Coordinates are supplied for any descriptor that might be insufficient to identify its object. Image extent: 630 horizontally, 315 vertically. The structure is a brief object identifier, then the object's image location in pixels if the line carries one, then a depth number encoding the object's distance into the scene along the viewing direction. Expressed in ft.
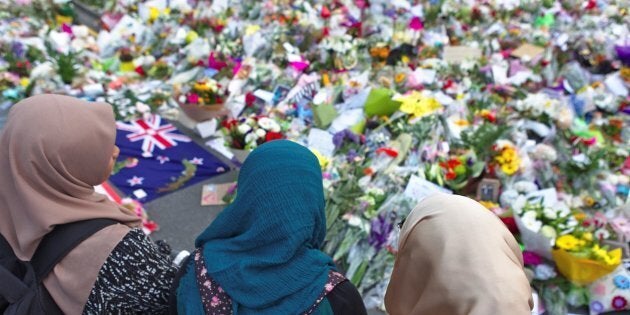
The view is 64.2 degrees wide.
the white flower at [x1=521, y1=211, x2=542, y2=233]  9.96
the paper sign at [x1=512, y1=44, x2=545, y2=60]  19.17
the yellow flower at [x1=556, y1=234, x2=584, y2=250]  9.56
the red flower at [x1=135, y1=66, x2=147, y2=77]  19.35
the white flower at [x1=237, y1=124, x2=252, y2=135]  12.86
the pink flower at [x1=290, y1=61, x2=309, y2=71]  18.44
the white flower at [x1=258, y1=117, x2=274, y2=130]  13.02
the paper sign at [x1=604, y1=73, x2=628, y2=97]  17.07
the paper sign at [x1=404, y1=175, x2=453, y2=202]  11.74
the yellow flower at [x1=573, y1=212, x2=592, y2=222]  10.39
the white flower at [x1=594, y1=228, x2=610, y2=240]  9.93
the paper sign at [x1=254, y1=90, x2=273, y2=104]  16.71
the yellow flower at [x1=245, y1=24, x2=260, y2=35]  20.49
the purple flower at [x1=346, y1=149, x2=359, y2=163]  13.29
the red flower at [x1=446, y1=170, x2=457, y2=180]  12.20
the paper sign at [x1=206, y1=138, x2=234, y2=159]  14.89
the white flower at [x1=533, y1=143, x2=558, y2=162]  12.59
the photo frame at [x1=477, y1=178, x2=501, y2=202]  11.83
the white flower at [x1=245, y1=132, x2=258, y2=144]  12.75
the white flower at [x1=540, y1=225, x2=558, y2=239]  9.90
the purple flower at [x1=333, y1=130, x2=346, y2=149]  14.02
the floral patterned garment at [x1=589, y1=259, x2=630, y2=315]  9.61
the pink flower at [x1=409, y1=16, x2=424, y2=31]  20.21
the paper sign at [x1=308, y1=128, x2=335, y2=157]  13.92
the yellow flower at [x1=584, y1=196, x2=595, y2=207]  11.75
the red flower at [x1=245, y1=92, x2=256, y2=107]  16.58
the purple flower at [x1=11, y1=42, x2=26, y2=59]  17.83
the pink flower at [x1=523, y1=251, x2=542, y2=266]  9.88
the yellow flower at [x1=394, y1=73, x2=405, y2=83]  17.13
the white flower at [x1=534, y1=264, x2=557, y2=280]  9.69
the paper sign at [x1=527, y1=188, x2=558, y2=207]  11.23
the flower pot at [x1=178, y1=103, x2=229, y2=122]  15.26
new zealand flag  13.44
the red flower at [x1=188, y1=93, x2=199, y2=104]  15.20
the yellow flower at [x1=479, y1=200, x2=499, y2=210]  11.25
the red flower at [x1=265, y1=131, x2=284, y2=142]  12.93
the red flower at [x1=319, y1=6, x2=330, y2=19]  21.44
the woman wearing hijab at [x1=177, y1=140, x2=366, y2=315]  4.72
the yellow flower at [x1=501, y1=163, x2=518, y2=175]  12.16
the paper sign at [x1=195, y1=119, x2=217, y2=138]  15.51
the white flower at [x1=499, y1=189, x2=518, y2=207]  11.42
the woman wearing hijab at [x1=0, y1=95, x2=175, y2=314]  5.36
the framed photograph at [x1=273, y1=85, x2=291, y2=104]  16.94
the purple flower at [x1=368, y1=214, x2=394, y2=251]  10.84
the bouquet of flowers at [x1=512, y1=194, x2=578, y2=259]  9.82
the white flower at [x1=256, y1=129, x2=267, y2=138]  12.75
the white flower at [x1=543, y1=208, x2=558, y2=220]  10.19
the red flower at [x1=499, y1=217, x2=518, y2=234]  10.35
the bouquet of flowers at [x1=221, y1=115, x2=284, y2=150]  12.78
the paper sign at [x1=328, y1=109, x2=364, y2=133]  14.87
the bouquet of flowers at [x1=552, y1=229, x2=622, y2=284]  9.21
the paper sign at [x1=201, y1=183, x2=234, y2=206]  12.95
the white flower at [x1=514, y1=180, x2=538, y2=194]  11.75
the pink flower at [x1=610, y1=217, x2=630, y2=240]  10.28
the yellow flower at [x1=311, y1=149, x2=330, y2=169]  12.75
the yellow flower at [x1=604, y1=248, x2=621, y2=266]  9.14
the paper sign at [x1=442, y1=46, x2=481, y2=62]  19.06
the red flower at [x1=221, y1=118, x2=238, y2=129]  13.15
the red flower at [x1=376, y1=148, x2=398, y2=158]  13.08
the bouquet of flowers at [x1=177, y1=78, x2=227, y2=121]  15.24
